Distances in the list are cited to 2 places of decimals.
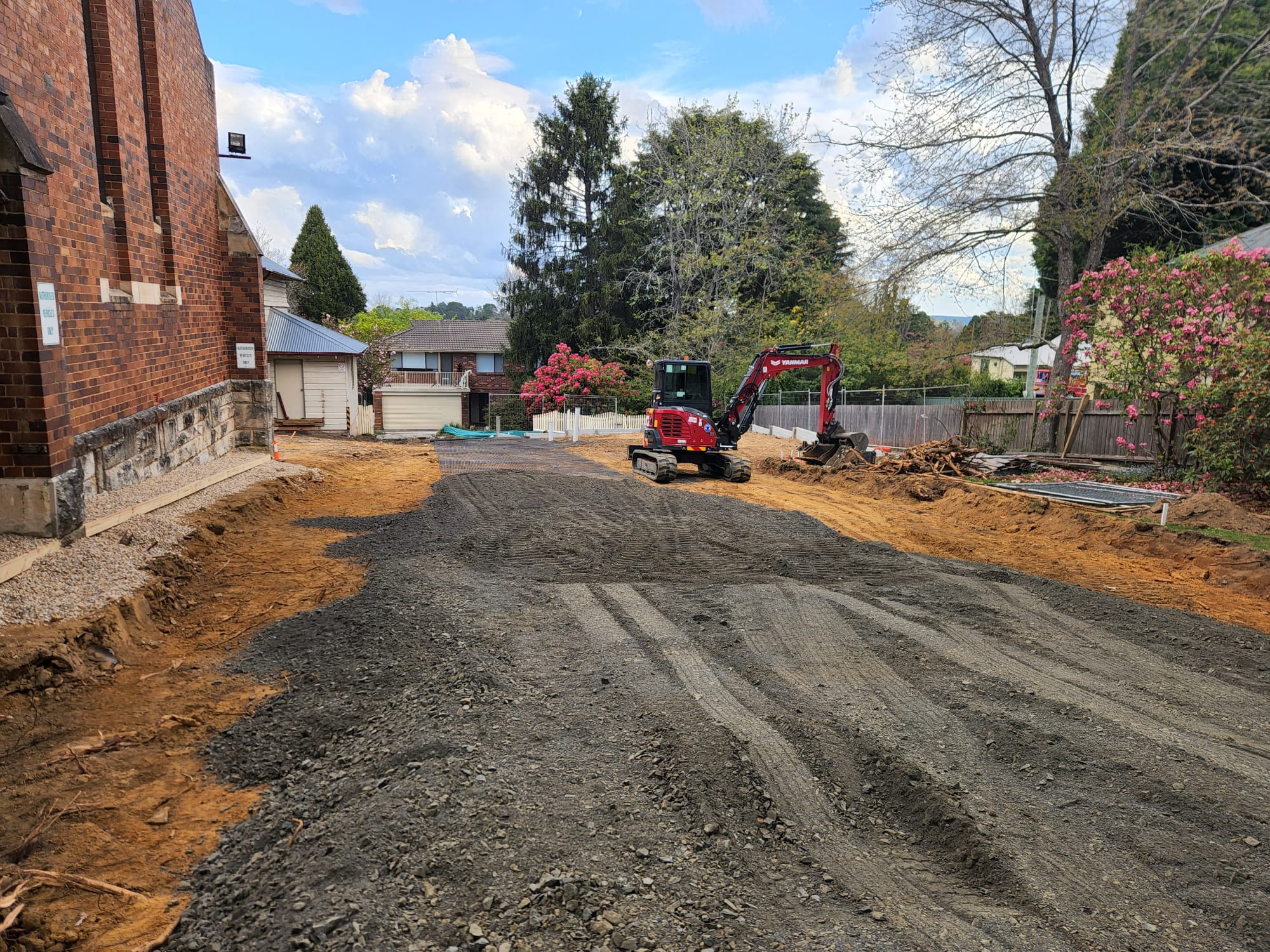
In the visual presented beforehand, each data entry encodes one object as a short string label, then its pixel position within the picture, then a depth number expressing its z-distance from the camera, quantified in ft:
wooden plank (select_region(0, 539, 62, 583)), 17.66
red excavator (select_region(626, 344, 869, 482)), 47.60
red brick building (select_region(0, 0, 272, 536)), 19.95
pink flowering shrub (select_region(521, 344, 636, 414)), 93.15
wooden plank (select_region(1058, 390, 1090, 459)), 53.88
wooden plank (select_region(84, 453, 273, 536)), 22.63
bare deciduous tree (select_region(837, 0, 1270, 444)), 53.72
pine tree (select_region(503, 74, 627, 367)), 109.60
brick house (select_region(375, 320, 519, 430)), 132.16
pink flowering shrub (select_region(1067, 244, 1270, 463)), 40.32
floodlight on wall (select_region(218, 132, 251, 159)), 53.11
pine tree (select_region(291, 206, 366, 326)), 123.95
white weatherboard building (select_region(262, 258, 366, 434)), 77.92
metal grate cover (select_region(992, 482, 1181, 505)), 38.47
